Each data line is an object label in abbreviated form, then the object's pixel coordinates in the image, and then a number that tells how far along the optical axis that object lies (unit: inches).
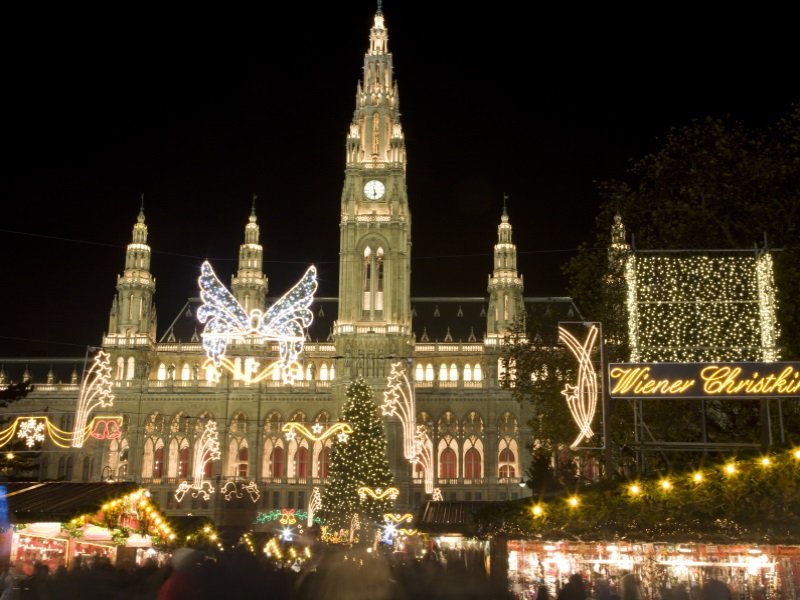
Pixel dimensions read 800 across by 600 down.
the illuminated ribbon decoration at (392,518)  1924.2
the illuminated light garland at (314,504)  2487.7
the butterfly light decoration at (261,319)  1189.1
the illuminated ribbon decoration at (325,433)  1489.9
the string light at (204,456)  2770.7
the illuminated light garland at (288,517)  2395.8
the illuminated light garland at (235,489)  2533.5
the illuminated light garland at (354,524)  1977.1
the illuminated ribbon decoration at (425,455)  2659.9
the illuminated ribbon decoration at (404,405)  2051.9
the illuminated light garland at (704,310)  815.7
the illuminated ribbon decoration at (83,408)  950.4
